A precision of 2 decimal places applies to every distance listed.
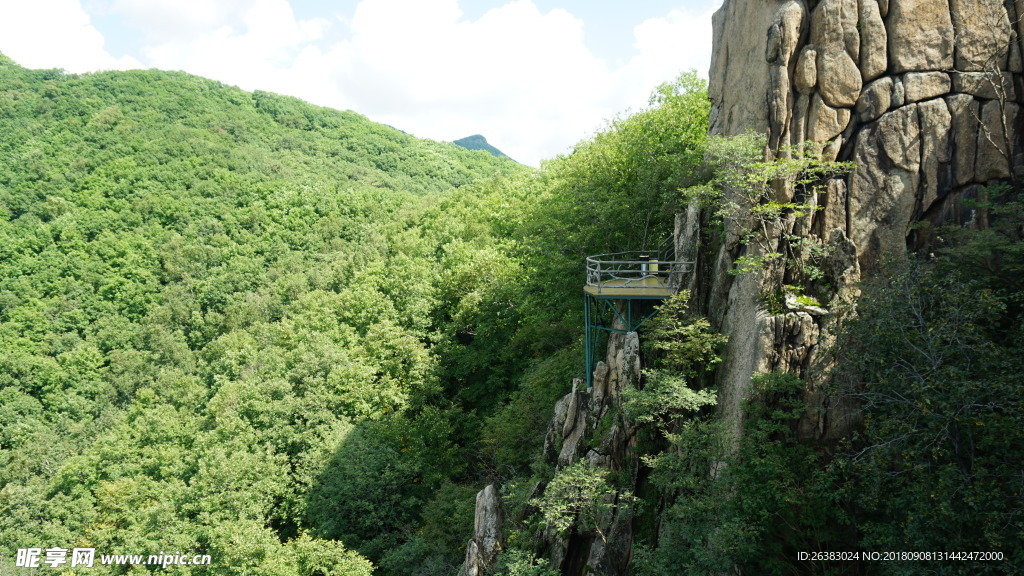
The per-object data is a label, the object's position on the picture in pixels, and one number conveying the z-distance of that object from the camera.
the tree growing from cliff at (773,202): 14.12
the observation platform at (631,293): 17.09
